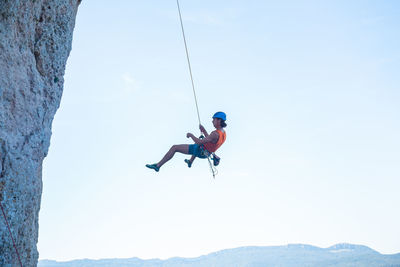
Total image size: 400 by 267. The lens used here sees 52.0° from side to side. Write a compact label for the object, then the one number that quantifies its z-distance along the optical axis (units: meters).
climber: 9.70
